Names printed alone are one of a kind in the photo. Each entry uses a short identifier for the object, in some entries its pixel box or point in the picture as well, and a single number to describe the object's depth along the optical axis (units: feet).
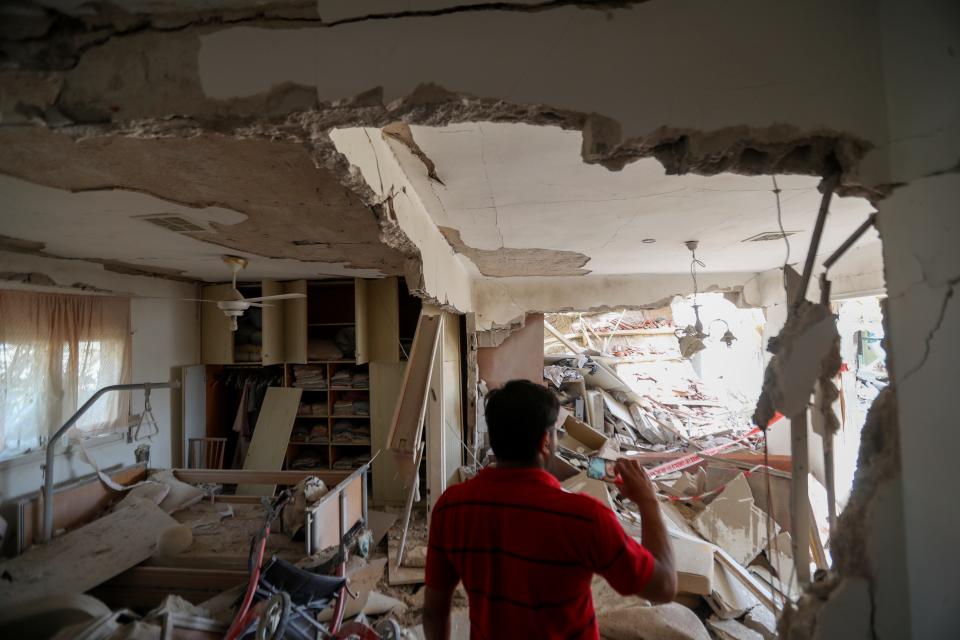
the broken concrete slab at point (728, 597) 9.18
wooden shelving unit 15.21
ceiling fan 10.46
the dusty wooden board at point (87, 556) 7.54
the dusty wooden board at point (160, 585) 7.72
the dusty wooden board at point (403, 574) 10.30
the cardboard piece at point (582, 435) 18.97
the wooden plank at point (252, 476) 10.40
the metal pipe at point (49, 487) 8.87
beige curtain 9.86
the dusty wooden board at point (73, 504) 8.88
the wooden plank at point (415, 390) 8.76
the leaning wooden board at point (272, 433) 14.78
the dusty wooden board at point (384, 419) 15.01
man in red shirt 3.03
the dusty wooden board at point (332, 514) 8.07
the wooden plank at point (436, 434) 10.98
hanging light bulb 13.20
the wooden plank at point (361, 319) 14.93
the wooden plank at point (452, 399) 12.59
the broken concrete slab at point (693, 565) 9.38
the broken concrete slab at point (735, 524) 12.01
